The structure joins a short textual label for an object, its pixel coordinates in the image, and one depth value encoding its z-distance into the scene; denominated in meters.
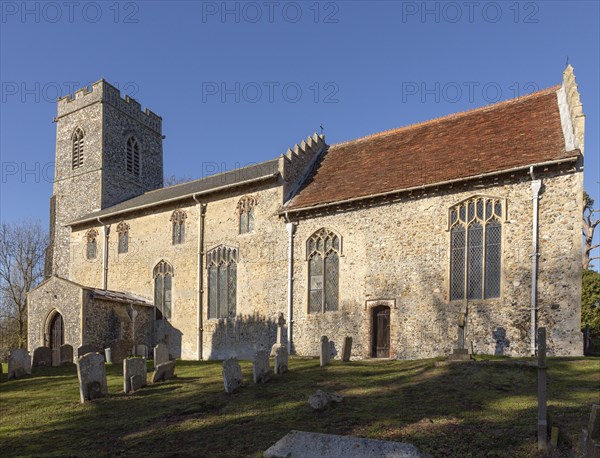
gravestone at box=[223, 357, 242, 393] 9.98
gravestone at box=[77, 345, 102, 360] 15.58
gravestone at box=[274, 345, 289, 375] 11.81
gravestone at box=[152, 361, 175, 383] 11.89
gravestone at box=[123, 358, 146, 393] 10.79
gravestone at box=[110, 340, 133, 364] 17.92
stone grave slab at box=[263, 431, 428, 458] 4.21
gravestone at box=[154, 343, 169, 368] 14.04
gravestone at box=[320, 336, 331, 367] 13.30
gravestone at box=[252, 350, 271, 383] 10.83
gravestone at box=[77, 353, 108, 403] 10.08
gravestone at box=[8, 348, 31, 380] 14.34
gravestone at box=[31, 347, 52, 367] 16.84
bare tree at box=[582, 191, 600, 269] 24.66
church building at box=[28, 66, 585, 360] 13.62
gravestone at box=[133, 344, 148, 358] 19.56
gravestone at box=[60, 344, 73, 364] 17.31
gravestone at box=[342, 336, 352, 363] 14.52
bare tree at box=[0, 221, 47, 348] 35.42
